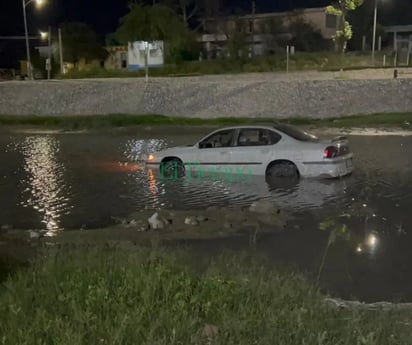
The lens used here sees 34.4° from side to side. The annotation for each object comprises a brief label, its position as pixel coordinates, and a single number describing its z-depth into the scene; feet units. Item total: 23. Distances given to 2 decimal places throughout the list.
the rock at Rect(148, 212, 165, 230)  36.99
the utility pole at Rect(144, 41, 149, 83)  213.99
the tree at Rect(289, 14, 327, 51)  255.29
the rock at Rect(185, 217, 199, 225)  37.83
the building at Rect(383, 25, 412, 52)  266.36
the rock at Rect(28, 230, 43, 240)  35.46
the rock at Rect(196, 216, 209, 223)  38.52
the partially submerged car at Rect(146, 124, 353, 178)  51.96
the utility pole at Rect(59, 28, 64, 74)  219.86
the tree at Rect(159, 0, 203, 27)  284.22
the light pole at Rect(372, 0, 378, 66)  195.34
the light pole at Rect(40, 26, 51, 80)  199.62
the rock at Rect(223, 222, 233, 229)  37.03
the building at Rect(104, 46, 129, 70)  251.91
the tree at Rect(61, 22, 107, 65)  246.47
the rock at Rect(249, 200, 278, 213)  40.65
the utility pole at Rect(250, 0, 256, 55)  257.83
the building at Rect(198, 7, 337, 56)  258.57
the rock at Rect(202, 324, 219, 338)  14.61
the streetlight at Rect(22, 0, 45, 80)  193.57
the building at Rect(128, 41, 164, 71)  222.89
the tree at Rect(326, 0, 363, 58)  190.19
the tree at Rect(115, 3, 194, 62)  210.59
